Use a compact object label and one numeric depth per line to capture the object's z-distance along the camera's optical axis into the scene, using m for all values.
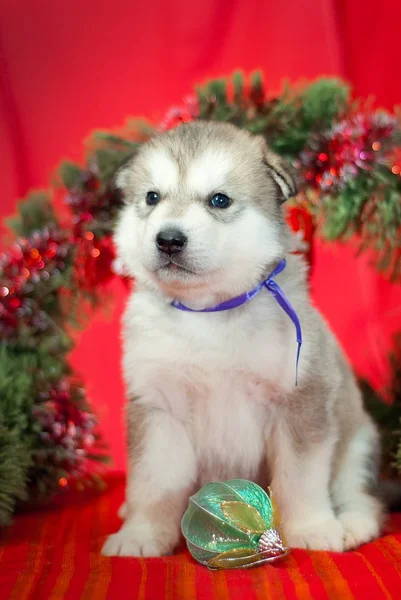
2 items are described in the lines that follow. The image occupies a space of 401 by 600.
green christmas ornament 1.92
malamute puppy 2.17
